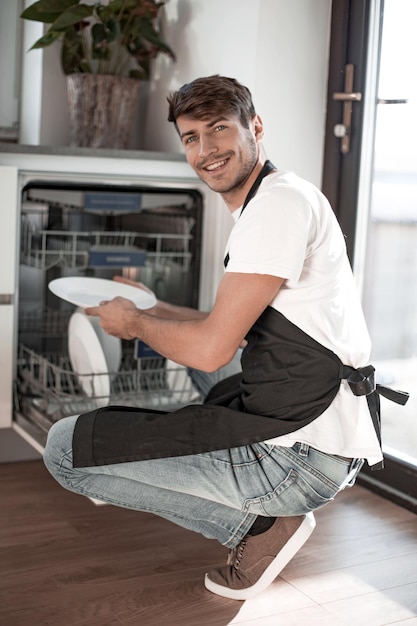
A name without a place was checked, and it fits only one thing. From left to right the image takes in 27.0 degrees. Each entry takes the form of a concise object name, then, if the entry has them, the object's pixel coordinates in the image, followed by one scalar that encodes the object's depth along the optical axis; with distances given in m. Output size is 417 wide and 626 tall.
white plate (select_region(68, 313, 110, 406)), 2.41
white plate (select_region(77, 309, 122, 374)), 2.64
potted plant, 2.84
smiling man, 1.71
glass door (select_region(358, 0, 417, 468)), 2.51
